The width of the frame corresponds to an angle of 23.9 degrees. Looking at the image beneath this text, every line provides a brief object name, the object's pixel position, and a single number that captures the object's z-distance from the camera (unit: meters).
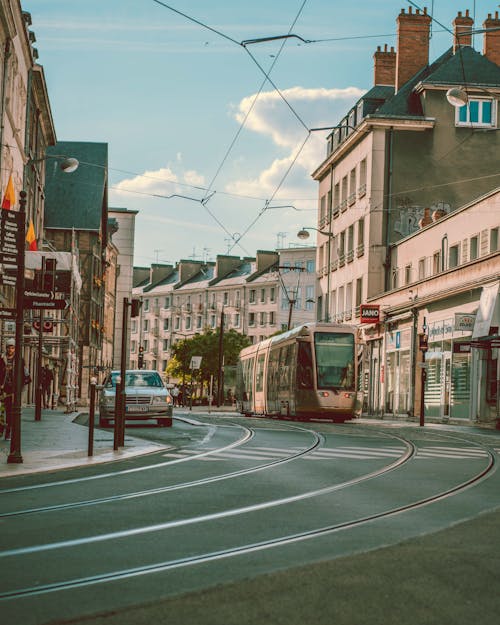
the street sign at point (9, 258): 16.66
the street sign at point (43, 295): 22.56
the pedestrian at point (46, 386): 47.75
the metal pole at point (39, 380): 33.48
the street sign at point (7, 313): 20.69
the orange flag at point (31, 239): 39.12
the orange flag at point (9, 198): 33.38
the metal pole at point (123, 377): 20.20
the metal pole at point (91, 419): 17.52
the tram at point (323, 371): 36.59
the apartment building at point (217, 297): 120.38
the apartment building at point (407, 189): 48.47
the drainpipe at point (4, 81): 35.41
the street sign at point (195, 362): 58.18
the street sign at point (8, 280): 24.14
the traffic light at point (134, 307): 20.91
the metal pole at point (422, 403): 37.19
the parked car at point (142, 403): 30.83
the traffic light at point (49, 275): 21.50
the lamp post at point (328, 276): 67.89
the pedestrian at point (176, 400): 98.49
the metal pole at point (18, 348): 16.42
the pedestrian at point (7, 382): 20.77
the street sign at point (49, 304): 24.22
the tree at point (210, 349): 104.25
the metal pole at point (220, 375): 74.61
